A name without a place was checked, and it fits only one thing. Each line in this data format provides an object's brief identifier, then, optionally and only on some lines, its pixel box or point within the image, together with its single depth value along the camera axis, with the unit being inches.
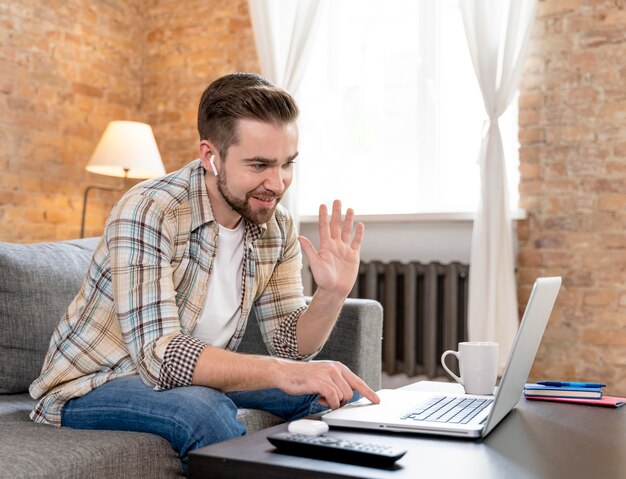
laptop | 44.9
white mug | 59.9
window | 155.7
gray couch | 55.9
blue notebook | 58.9
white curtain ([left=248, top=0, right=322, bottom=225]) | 162.9
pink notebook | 57.3
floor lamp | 157.9
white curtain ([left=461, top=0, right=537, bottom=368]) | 137.9
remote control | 37.5
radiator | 145.9
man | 59.2
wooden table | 37.4
